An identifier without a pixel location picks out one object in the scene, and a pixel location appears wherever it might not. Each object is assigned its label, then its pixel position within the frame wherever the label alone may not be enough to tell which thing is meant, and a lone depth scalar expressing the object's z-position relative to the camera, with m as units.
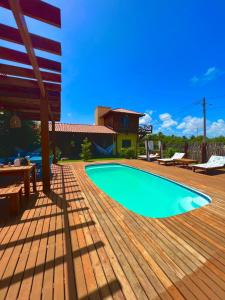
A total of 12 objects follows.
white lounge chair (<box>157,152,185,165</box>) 10.00
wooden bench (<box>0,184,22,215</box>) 2.81
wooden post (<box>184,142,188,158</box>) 11.09
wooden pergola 1.85
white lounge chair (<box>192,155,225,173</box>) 7.28
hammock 15.85
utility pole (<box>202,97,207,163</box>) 14.57
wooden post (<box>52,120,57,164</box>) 8.69
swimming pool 4.30
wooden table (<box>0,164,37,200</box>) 3.52
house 14.84
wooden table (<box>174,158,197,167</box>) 8.94
